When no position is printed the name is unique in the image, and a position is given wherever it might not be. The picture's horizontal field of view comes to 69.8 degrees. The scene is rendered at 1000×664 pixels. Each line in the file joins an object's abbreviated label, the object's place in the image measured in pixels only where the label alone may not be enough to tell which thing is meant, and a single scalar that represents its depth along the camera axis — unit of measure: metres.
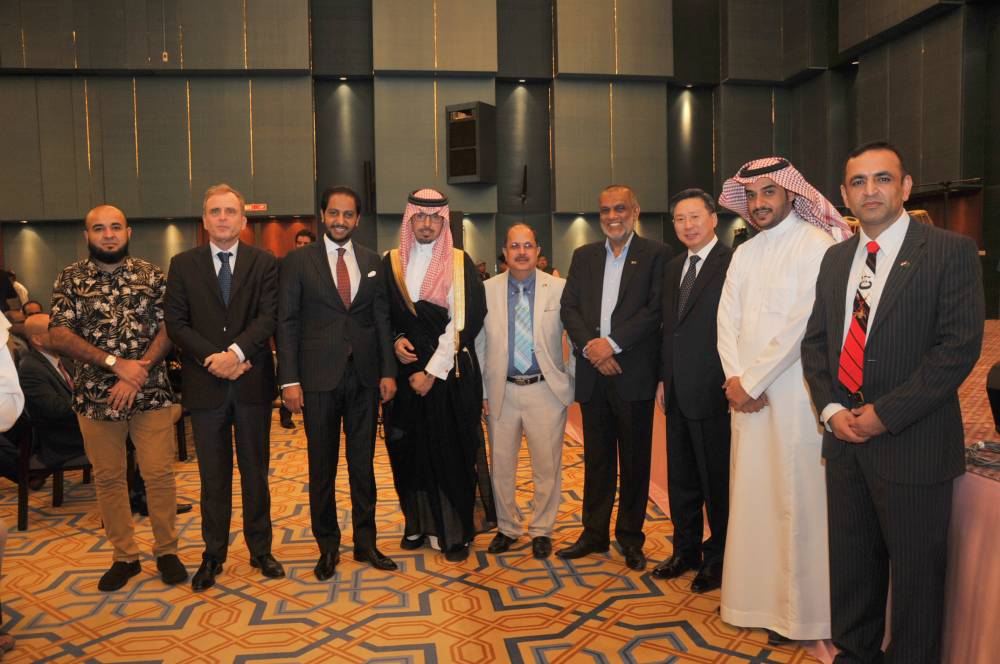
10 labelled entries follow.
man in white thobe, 2.56
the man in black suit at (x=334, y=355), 3.25
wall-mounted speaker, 11.38
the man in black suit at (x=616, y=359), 3.33
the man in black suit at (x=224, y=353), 3.16
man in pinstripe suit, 1.94
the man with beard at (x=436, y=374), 3.41
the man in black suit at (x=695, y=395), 3.03
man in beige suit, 3.57
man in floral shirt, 3.13
